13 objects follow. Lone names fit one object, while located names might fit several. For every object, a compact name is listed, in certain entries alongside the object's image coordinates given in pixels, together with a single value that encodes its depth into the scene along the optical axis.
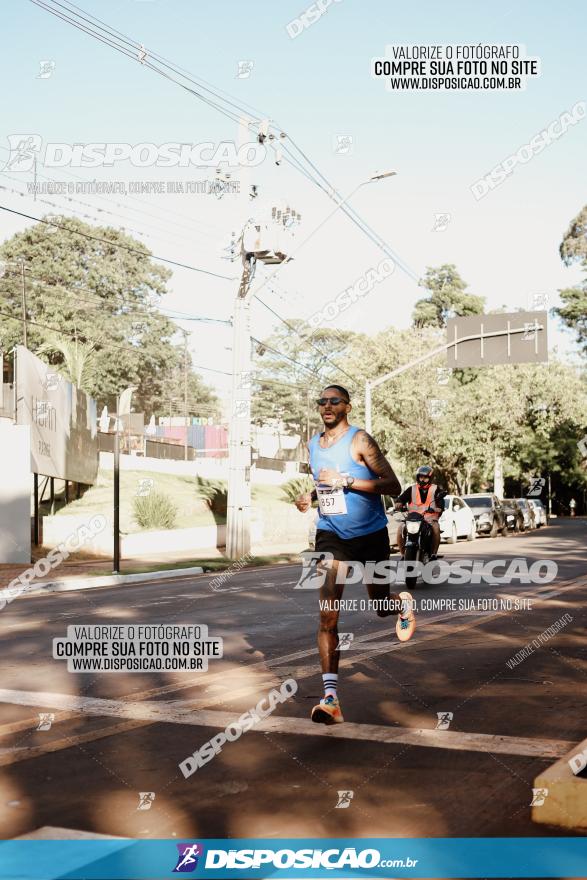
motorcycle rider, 15.72
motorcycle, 15.62
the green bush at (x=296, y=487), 39.38
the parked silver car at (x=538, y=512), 47.63
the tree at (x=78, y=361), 38.47
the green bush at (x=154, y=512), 31.45
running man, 6.74
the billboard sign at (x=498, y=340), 30.70
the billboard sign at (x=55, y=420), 24.81
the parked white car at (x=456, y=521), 32.57
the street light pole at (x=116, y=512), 19.55
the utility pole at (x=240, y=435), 24.77
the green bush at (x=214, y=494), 36.44
